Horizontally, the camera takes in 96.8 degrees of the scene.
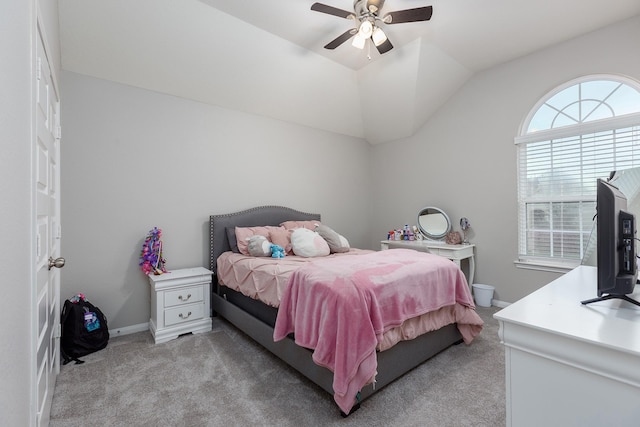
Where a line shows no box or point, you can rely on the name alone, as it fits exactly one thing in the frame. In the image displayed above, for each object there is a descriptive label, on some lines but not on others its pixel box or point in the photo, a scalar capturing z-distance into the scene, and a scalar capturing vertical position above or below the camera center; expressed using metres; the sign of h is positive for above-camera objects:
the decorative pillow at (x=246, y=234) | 3.26 -0.25
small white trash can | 3.56 -1.05
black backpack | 2.35 -0.99
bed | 1.80 -0.95
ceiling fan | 2.23 +1.58
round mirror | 4.07 -0.17
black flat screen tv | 1.05 -0.14
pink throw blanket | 1.61 -0.62
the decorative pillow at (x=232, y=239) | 3.33 -0.31
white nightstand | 2.70 -0.89
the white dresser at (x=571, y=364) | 0.78 -0.46
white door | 1.34 -0.14
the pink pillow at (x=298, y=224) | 3.81 -0.16
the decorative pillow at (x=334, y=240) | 3.46 -0.35
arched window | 2.83 +0.58
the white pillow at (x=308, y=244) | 3.24 -0.36
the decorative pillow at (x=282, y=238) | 3.39 -0.31
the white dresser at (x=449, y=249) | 3.59 -0.50
